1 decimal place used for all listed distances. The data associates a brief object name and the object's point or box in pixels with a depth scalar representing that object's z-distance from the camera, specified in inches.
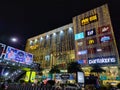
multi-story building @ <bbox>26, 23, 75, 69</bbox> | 1255.8
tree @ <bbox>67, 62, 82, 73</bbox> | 653.8
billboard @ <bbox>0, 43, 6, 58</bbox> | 818.9
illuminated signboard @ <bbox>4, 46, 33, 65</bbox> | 829.8
